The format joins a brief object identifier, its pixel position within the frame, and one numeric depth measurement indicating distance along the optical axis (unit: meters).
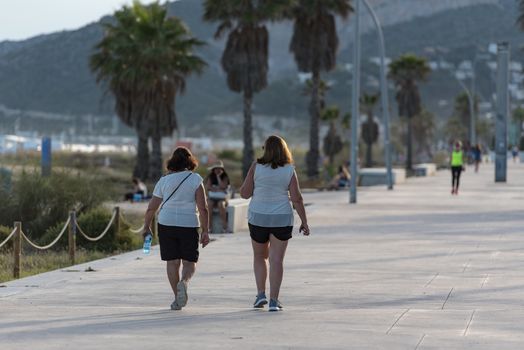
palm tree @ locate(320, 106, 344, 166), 114.69
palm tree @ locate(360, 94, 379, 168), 126.19
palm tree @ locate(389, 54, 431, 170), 115.06
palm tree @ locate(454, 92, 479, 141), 171.50
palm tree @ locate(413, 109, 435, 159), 178.12
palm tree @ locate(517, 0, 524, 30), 70.38
